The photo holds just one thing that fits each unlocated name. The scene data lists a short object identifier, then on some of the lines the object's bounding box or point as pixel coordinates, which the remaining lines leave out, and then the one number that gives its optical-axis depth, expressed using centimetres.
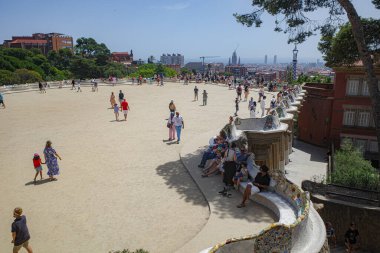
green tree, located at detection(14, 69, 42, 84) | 6002
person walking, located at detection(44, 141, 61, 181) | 1244
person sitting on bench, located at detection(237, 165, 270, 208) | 1006
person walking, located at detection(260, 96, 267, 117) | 2586
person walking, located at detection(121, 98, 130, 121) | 2344
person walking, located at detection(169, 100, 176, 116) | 1877
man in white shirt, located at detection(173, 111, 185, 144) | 1775
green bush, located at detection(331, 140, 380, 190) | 1642
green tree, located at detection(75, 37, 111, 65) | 9962
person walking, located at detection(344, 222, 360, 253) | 1258
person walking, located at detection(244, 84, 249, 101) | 3435
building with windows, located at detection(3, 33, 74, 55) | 13212
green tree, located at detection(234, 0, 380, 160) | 1536
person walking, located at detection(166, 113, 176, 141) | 1803
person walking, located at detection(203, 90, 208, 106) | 3061
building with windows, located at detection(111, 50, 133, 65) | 17292
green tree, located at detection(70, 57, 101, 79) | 8569
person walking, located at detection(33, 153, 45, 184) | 1215
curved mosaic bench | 646
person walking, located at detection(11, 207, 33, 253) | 766
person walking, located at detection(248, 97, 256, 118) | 2295
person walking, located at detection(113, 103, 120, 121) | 2333
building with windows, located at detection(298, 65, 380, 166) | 2472
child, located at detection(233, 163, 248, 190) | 1128
